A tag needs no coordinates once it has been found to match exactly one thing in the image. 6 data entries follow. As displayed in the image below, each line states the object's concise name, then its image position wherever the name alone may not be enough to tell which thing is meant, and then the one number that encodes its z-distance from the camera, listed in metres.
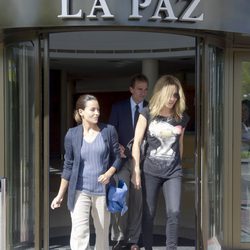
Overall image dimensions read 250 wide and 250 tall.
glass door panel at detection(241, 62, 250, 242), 6.09
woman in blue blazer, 4.87
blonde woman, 5.08
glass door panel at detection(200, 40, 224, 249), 5.43
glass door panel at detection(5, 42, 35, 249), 5.44
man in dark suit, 5.69
